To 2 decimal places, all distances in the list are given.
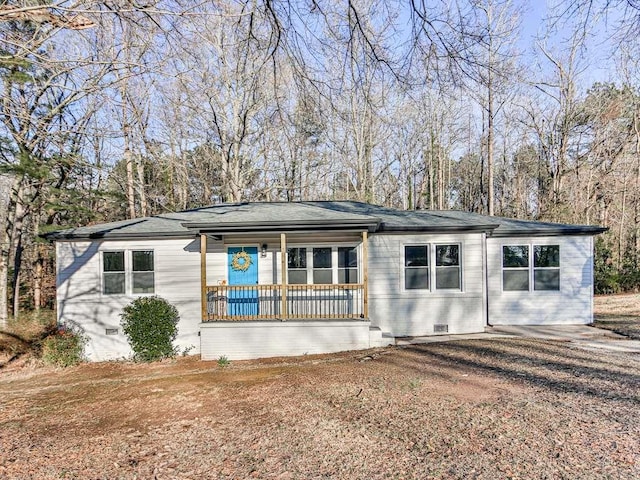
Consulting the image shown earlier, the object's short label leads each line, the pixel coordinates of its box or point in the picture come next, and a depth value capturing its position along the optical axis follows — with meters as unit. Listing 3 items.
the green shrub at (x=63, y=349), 9.17
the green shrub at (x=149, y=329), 9.38
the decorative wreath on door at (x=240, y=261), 9.80
